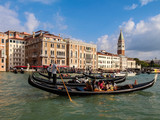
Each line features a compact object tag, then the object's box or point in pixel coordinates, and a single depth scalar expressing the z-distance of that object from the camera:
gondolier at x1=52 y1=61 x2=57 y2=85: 9.35
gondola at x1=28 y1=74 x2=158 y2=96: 7.99
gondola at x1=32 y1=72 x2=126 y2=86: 11.55
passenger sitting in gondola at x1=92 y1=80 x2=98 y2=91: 8.88
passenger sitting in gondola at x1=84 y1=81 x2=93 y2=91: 8.84
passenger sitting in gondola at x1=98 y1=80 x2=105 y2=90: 9.25
